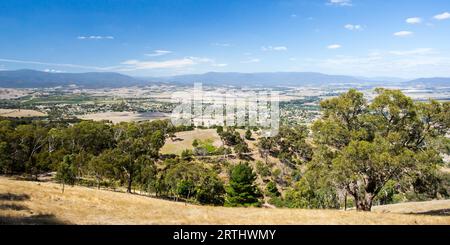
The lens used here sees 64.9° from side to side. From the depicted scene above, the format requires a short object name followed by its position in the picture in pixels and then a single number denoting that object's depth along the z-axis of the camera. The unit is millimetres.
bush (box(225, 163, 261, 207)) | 57159
